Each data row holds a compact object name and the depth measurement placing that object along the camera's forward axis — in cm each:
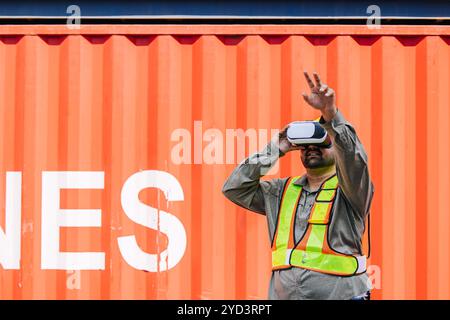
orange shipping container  870
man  714
